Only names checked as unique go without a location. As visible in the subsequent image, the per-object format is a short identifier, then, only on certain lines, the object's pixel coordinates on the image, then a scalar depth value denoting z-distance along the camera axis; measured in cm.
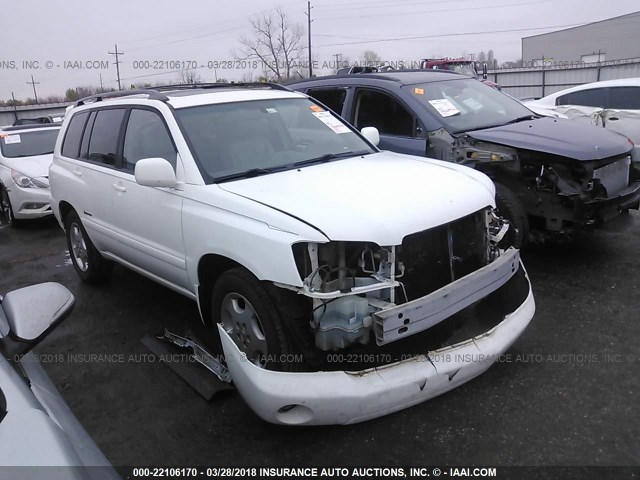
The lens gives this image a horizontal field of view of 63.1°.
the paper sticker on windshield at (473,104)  575
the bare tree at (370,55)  4851
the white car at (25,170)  807
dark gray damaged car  462
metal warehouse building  5756
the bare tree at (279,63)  4176
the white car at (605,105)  802
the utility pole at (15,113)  2897
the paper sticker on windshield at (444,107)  543
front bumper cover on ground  256
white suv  265
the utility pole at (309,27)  3507
